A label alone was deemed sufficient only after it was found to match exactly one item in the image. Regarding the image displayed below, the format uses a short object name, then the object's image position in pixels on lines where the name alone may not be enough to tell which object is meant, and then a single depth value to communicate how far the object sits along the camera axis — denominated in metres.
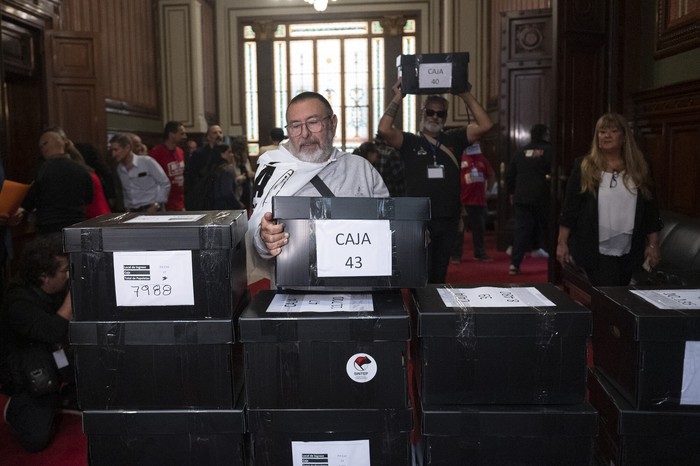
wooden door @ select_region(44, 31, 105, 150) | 5.65
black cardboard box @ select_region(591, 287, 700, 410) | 1.38
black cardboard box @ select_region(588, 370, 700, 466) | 1.41
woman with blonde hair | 3.01
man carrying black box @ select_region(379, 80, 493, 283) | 3.47
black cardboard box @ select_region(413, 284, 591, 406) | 1.42
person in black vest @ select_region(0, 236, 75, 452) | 2.64
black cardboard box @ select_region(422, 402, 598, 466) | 1.41
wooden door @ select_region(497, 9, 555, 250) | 6.73
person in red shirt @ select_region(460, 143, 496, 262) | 6.64
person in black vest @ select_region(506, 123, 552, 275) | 5.94
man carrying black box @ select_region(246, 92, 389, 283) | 2.04
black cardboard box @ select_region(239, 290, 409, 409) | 1.43
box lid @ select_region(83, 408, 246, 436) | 1.49
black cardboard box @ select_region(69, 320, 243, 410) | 1.48
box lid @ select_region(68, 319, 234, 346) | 1.48
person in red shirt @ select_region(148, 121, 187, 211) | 6.05
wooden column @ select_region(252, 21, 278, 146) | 10.99
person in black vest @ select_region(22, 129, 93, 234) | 3.81
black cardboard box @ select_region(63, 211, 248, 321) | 1.47
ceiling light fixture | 7.98
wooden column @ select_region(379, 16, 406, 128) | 10.83
